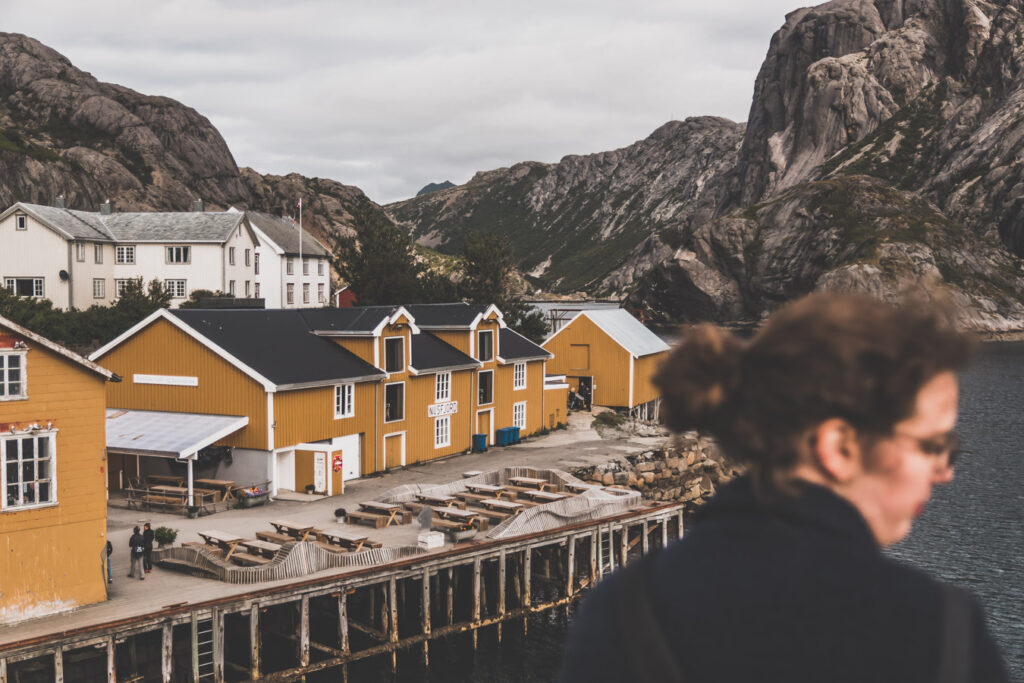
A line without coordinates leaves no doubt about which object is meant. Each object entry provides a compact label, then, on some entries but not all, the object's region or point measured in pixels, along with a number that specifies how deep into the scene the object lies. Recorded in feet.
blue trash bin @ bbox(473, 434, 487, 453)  170.09
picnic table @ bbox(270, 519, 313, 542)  101.86
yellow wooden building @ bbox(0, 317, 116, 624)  80.12
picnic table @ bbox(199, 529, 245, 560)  95.88
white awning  121.90
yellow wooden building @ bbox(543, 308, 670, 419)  221.05
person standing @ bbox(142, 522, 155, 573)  91.71
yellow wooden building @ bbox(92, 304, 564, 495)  130.11
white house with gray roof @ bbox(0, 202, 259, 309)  252.01
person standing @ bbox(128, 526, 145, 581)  89.25
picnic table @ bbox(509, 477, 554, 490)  133.18
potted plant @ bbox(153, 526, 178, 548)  97.30
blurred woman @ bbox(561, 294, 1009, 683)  7.48
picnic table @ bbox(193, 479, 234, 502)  123.95
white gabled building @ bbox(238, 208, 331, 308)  299.58
